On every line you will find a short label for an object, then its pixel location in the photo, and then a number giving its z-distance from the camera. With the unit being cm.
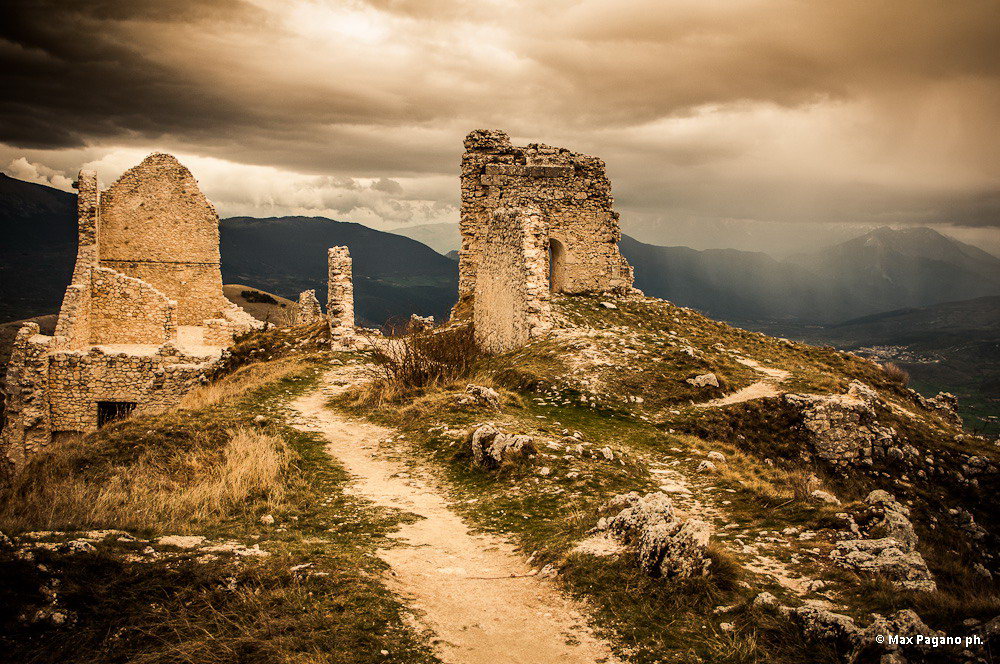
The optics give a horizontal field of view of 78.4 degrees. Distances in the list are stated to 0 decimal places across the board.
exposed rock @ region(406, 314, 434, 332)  1812
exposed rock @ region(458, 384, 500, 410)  1133
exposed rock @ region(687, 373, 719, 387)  1373
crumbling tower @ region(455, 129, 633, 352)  2217
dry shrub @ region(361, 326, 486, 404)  1292
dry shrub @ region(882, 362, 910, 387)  2062
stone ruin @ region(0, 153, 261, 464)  1908
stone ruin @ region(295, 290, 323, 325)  2782
